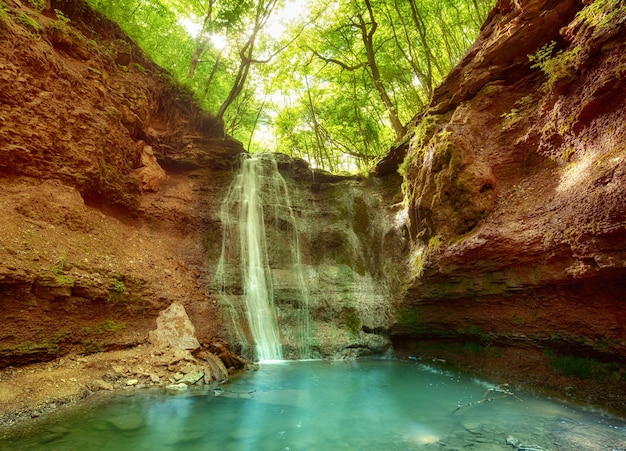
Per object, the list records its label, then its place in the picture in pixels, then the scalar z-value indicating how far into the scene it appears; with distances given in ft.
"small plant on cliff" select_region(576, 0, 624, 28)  19.56
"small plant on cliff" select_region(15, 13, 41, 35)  27.07
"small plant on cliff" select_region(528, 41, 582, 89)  22.14
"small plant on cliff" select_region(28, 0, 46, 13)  30.60
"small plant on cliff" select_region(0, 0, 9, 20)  25.27
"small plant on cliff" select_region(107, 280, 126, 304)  25.54
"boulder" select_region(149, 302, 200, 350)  26.84
